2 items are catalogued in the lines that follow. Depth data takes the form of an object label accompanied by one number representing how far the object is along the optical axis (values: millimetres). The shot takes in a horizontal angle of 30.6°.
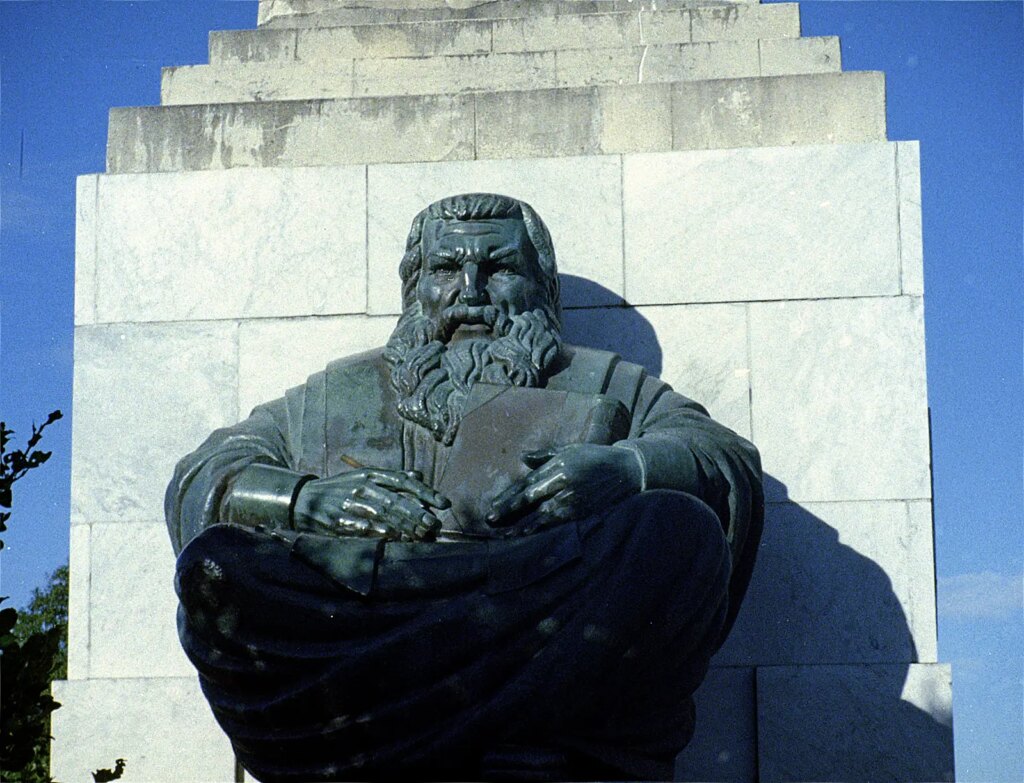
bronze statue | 6688
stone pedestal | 8805
